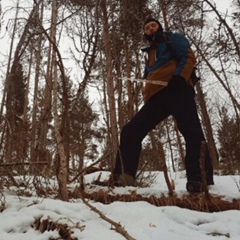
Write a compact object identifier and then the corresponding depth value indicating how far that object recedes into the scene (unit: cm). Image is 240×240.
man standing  271
